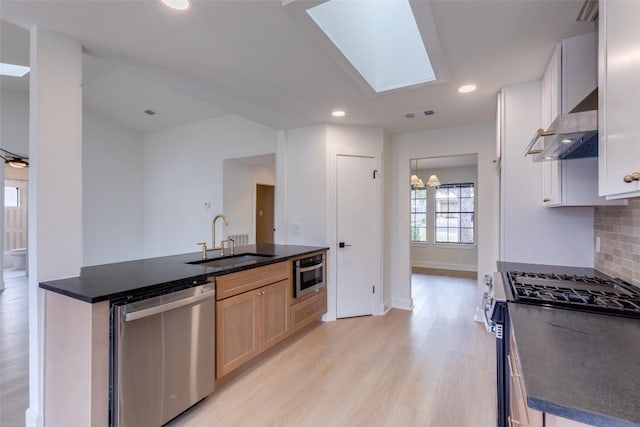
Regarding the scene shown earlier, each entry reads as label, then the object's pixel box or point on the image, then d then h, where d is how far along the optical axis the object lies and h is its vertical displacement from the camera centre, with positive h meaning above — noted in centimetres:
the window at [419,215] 747 -4
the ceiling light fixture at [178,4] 154 +112
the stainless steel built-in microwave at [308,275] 307 -70
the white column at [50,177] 173 +22
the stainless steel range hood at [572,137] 128 +37
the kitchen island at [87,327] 151 -63
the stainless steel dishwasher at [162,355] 157 -86
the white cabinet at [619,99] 94 +41
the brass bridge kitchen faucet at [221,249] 272 -37
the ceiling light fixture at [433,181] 585 +65
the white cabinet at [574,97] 173 +71
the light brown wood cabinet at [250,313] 218 -85
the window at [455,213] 702 +1
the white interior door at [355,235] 374 -29
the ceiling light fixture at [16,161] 430 +76
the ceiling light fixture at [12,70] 382 +194
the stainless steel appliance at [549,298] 131 -41
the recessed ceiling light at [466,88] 260 +113
